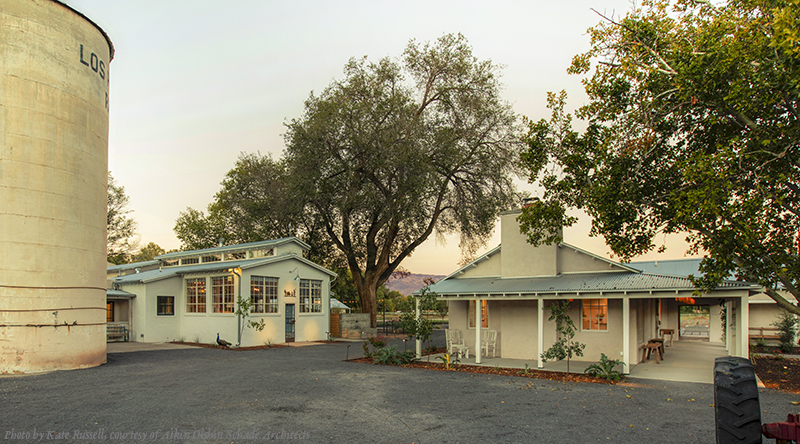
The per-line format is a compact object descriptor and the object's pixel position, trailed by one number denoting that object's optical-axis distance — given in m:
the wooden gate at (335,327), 26.66
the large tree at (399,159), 25.66
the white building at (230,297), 21.00
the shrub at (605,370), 11.74
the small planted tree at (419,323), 15.41
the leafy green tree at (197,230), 46.08
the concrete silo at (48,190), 12.16
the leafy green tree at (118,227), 43.75
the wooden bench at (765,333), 22.93
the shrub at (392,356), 14.88
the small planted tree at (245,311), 20.00
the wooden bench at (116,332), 22.39
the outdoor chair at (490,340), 16.09
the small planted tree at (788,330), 19.73
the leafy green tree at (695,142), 10.67
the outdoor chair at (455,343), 16.12
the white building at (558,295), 12.53
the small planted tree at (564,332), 12.88
